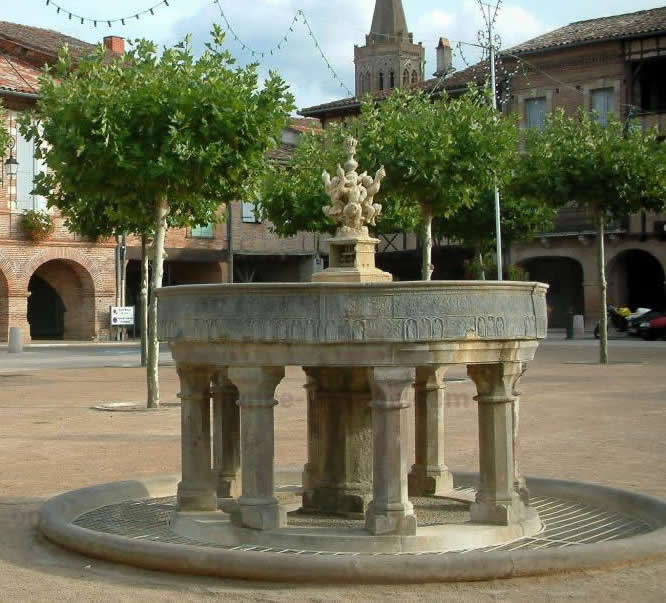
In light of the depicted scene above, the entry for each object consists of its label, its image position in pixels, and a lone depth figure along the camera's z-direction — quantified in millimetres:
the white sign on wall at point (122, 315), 44938
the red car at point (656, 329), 43625
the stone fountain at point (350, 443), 7438
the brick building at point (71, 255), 43344
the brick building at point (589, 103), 49406
